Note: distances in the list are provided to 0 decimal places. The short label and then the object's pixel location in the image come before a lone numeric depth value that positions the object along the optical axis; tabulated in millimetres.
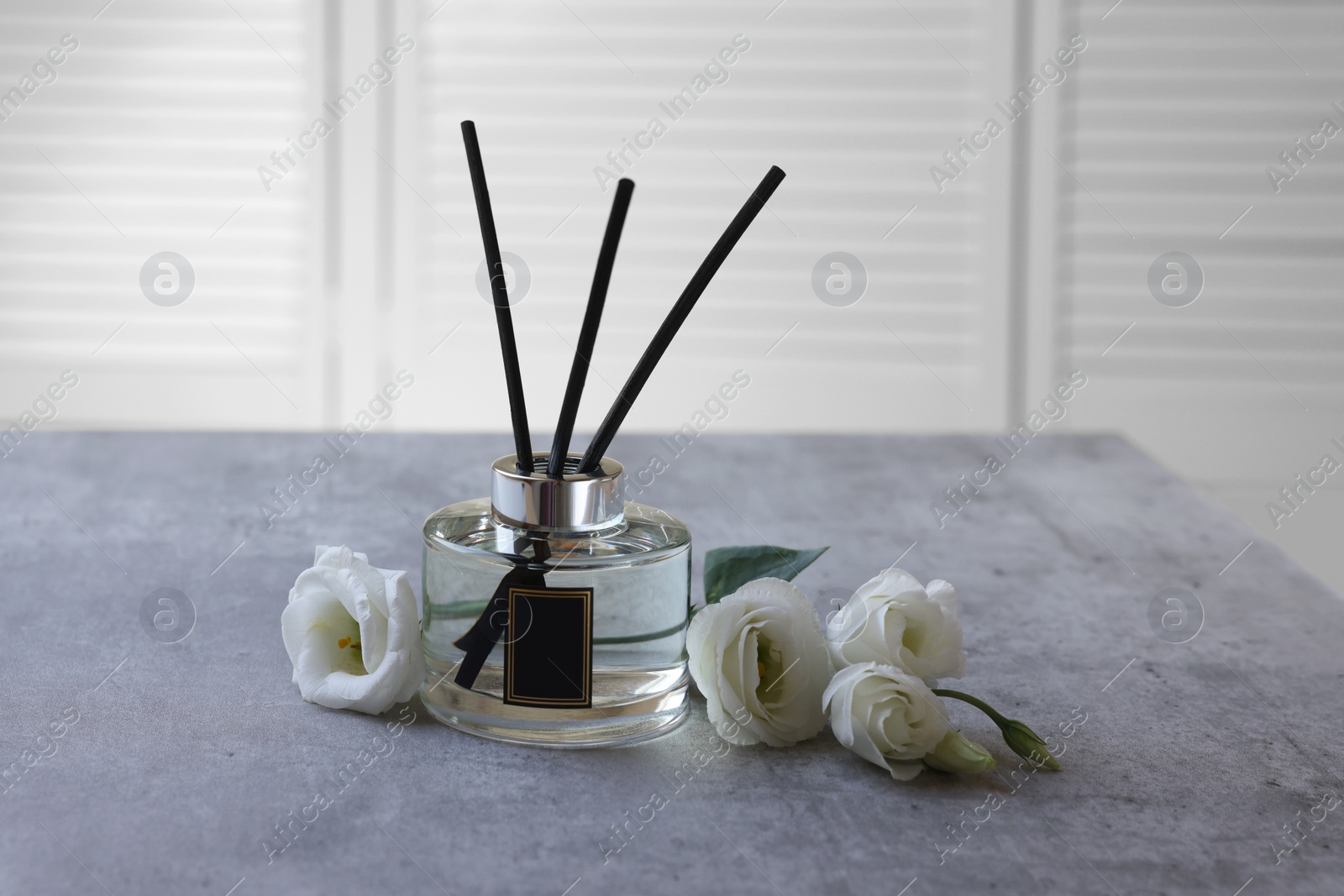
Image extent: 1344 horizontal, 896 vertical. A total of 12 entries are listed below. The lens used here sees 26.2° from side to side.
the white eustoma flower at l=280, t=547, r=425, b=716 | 958
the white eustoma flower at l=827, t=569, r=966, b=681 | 948
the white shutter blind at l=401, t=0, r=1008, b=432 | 2582
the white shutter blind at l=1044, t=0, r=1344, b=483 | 2571
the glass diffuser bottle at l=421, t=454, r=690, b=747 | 931
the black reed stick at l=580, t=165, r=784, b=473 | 930
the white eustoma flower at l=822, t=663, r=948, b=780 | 929
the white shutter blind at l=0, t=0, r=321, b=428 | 2539
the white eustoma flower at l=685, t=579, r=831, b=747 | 942
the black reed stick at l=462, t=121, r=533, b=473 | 945
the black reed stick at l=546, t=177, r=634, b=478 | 907
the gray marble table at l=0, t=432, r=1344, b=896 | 881
